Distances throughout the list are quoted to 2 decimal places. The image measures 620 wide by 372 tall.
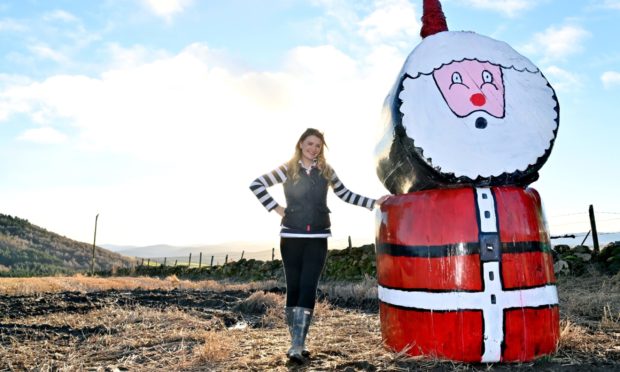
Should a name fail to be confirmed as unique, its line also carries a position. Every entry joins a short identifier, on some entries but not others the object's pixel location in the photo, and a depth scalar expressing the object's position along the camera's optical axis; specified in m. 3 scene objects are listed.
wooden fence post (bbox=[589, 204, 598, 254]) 12.21
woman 3.80
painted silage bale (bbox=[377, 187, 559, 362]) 3.25
